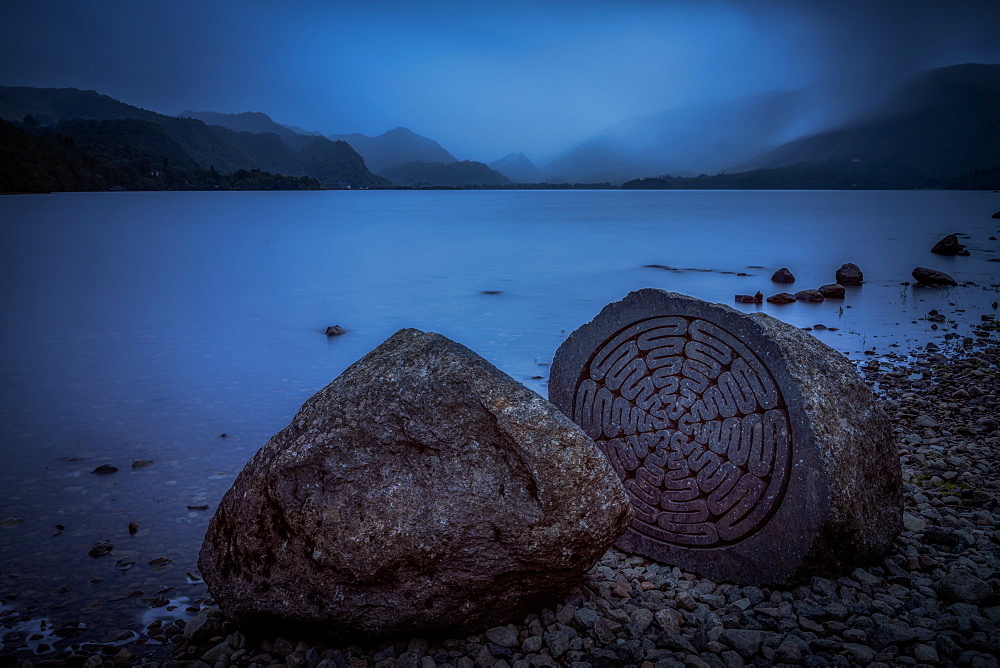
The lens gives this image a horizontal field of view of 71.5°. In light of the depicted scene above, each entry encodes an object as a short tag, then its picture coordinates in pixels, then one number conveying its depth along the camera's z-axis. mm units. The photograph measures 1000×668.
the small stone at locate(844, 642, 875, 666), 4012
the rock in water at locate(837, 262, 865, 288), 21828
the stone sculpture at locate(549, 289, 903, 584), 4906
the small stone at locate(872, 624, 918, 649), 4113
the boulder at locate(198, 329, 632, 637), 4188
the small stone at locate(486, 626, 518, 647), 4352
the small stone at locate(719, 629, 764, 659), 4195
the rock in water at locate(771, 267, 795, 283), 22797
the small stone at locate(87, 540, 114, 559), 5832
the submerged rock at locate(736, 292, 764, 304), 18791
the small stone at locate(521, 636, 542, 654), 4281
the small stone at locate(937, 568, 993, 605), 4488
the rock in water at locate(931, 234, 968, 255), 30828
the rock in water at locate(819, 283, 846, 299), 18766
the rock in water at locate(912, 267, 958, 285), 20953
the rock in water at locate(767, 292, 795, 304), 18375
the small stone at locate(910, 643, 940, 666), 3936
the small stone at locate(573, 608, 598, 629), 4492
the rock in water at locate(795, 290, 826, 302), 18406
